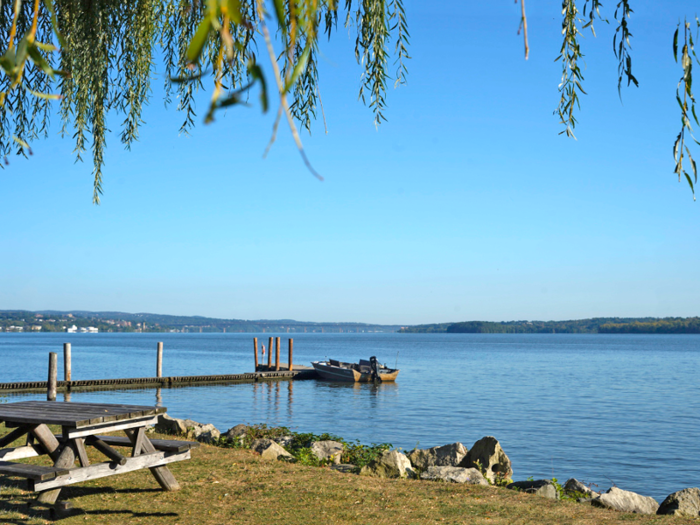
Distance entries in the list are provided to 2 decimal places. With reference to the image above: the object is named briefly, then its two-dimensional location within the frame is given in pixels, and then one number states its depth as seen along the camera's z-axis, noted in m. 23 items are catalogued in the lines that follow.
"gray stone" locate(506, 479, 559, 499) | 9.86
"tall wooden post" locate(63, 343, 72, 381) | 27.49
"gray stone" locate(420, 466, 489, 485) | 9.65
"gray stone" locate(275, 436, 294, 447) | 12.72
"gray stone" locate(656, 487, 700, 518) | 9.74
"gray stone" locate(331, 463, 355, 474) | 10.23
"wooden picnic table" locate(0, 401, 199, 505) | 6.25
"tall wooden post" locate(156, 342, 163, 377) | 36.23
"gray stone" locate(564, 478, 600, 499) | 11.18
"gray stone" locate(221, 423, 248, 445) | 12.21
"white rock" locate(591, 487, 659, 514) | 9.11
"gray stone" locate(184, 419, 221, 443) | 12.80
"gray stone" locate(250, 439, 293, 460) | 10.70
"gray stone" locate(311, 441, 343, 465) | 11.42
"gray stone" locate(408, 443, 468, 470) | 11.91
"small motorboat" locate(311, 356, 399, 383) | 44.44
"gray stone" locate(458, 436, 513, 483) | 12.15
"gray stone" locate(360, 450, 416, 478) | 9.90
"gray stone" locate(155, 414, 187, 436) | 13.48
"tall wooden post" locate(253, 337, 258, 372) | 46.38
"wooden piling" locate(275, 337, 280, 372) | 43.88
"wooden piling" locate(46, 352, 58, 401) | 17.05
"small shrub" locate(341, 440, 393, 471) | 11.27
